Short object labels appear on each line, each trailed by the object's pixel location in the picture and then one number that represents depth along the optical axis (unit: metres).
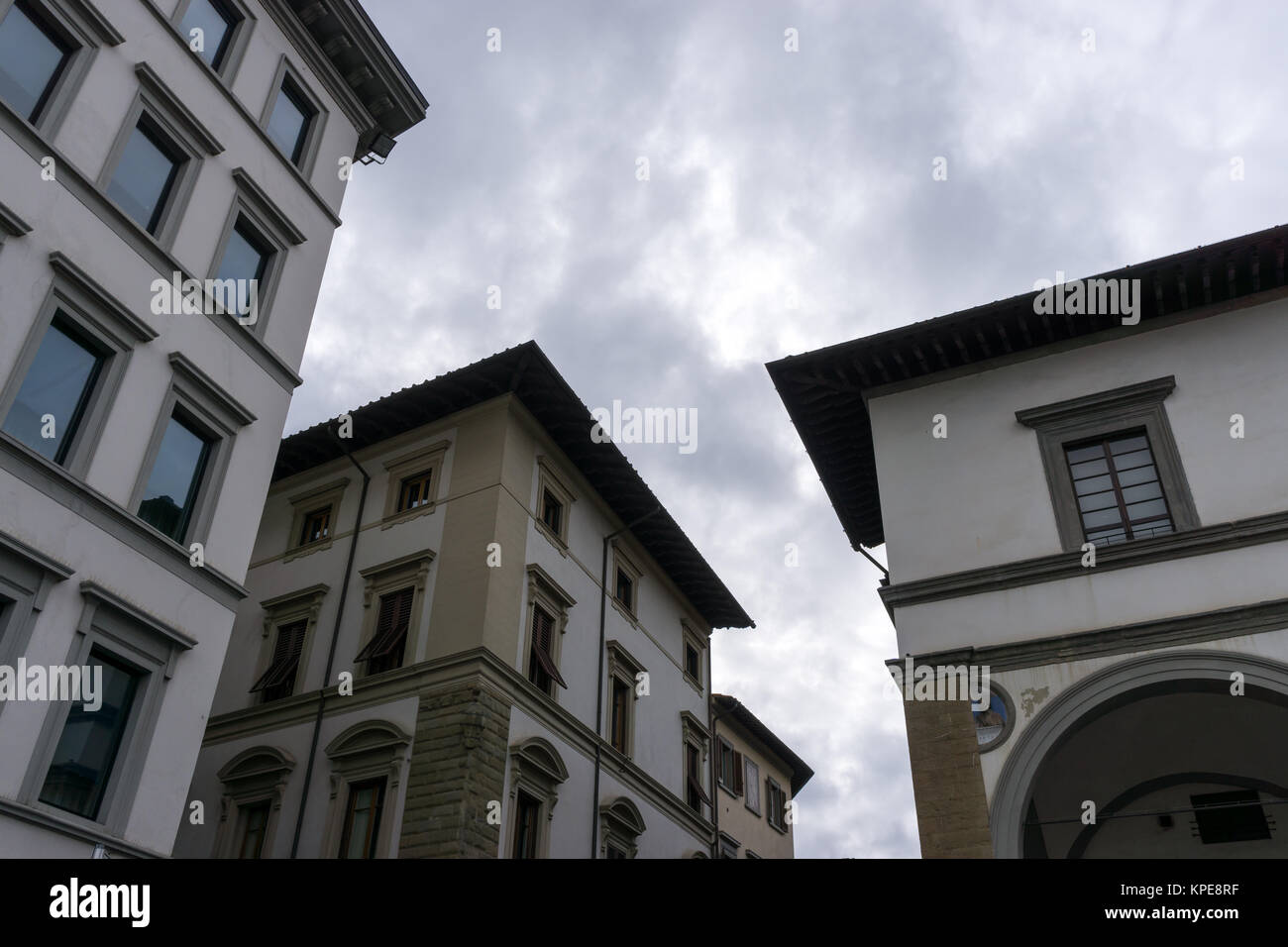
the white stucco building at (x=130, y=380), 10.25
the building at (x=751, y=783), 28.45
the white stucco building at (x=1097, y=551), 11.09
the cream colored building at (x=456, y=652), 16.48
